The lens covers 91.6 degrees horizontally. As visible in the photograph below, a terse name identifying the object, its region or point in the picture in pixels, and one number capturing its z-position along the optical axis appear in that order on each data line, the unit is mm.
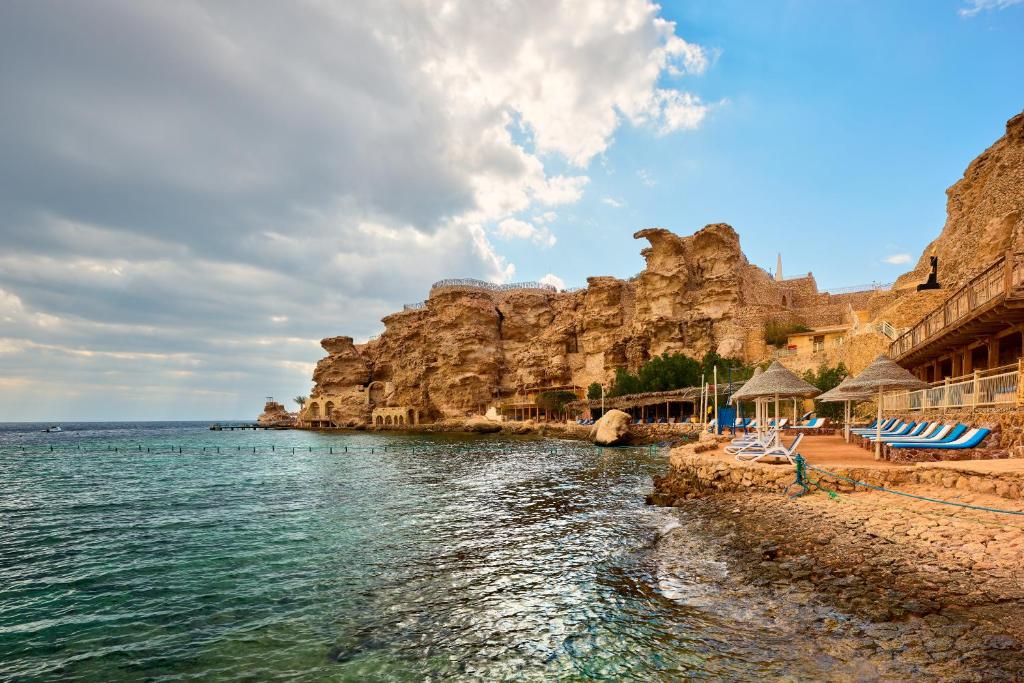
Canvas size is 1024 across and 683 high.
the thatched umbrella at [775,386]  12906
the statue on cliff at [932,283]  28045
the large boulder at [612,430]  34219
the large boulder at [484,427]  58906
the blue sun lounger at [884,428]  16078
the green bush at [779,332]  47347
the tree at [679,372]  45562
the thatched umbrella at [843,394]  13789
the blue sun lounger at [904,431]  13273
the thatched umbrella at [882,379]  11672
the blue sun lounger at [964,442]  9453
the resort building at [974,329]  12594
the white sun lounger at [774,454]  12494
